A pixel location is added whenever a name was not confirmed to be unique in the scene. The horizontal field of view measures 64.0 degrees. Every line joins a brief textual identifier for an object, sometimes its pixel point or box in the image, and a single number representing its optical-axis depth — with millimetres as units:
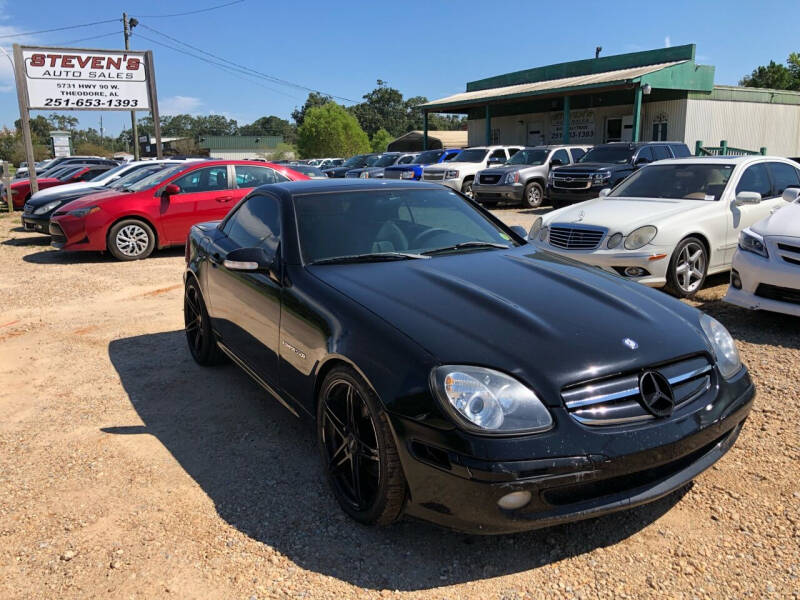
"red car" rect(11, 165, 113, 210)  18141
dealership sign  15930
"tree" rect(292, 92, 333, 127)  118312
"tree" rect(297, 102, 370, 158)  64062
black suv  14945
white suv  18797
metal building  25406
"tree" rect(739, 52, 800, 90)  48625
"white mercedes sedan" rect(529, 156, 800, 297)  6664
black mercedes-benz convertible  2385
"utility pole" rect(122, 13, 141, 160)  34750
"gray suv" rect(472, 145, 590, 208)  16828
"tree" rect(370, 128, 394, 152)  73000
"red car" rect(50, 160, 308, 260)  10203
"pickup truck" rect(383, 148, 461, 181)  19559
